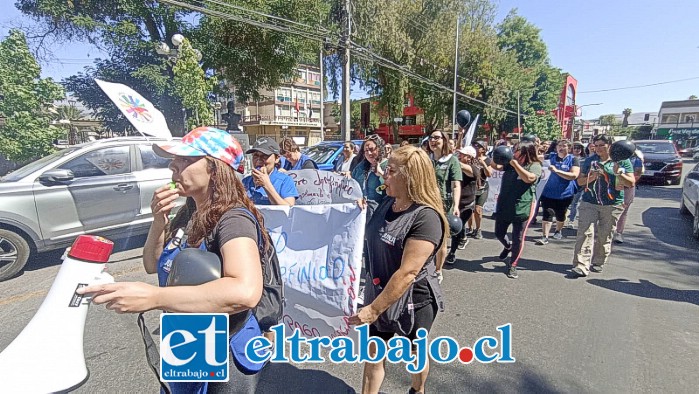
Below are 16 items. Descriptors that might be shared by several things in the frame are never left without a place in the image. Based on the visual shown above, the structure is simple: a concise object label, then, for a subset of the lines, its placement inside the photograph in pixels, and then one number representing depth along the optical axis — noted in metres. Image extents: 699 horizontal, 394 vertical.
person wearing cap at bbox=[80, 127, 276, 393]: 1.04
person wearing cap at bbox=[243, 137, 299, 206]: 3.00
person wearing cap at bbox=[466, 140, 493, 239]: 6.12
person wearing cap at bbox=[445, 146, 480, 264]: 5.05
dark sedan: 12.69
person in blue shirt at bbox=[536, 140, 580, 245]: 5.86
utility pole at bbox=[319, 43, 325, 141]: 22.90
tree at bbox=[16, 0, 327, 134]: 15.52
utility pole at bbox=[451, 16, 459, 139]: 24.45
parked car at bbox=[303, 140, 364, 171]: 9.70
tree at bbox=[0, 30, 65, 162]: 8.38
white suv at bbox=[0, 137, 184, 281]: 4.39
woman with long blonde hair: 1.79
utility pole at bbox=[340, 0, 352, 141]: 14.05
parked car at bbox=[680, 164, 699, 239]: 6.27
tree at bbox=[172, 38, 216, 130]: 10.30
